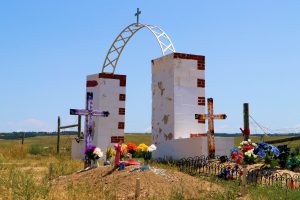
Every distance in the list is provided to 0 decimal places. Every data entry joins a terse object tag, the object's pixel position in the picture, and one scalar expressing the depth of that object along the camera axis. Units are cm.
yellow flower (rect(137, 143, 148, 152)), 1170
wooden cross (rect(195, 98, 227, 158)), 1441
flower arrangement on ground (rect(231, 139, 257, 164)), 1177
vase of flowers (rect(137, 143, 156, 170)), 1113
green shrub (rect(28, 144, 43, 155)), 2413
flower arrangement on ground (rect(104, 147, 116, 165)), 1373
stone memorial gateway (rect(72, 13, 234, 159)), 1497
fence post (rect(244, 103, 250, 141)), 1753
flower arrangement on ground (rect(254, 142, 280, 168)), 1265
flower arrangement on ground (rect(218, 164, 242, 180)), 1169
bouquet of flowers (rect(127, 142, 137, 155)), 1288
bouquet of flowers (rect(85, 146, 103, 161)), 1287
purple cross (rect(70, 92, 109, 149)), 1442
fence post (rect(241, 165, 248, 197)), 909
